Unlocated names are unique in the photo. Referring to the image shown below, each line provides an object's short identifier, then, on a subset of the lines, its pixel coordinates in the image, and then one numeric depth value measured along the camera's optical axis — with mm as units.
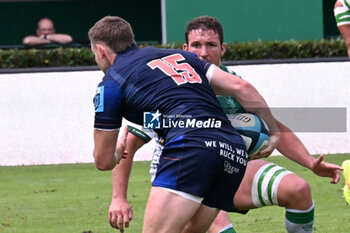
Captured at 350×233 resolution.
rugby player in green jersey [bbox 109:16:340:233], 11070
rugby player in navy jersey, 9391
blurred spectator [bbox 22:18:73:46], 34156
